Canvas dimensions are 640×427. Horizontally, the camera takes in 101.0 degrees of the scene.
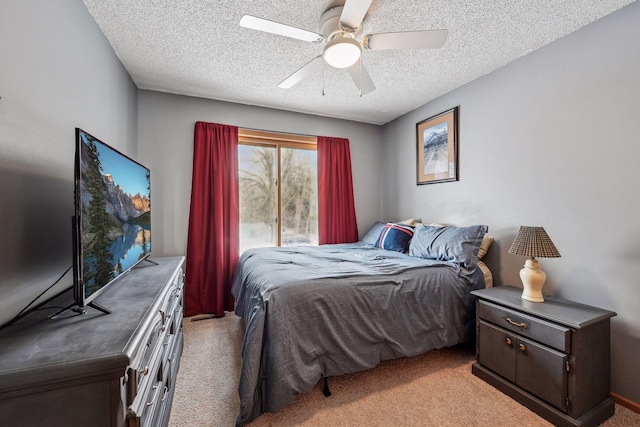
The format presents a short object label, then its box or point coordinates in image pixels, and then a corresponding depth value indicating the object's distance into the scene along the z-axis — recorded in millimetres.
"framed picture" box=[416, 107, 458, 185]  3016
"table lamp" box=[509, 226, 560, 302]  1799
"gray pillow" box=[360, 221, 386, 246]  3565
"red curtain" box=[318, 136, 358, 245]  3850
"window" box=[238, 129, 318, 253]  3574
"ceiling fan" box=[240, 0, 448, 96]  1590
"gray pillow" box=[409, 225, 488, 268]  2328
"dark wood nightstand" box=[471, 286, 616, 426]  1521
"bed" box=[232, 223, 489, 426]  1551
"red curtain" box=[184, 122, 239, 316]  3133
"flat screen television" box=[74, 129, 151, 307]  979
